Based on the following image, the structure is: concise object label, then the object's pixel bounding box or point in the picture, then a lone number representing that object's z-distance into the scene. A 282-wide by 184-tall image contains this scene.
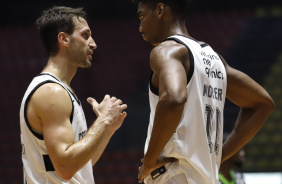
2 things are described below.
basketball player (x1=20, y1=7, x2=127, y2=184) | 5.58
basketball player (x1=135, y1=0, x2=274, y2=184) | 4.93
